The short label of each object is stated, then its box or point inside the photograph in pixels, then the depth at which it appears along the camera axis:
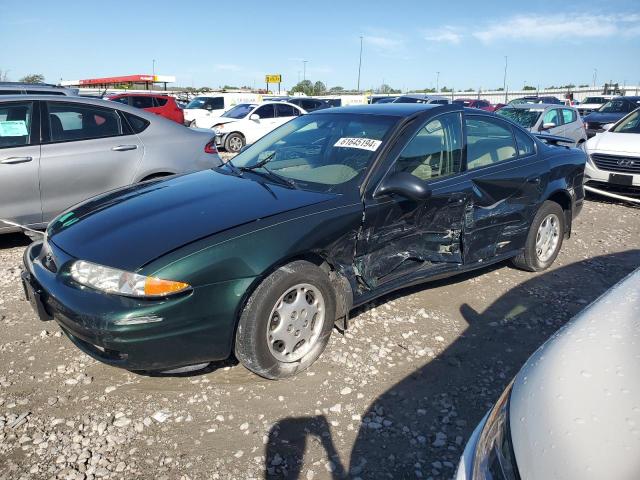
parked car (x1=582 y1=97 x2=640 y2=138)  16.70
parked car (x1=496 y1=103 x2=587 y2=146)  11.23
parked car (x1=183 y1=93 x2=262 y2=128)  19.35
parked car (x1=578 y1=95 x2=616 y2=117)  26.62
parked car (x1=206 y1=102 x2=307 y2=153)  14.23
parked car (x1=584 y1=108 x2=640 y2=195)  7.57
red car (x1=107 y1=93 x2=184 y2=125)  16.22
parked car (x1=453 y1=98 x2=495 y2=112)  22.49
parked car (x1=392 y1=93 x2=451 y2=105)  17.64
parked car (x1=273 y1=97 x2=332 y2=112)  19.45
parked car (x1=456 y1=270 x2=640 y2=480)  1.23
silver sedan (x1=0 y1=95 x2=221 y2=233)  4.69
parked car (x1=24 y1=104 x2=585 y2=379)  2.53
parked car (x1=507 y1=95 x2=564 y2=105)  22.34
